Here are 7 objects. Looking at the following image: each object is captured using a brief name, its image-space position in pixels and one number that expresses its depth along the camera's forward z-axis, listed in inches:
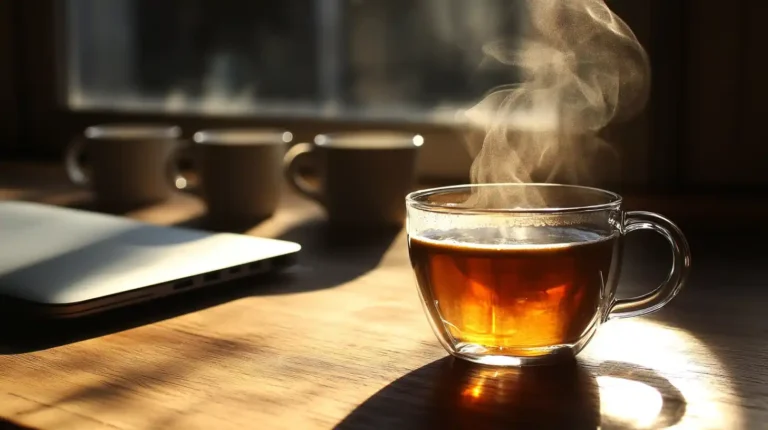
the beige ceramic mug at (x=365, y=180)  43.8
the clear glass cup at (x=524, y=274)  22.4
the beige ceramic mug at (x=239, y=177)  46.8
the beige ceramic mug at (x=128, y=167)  51.1
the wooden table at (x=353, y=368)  20.3
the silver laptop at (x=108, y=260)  27.6
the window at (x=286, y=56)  61.6
